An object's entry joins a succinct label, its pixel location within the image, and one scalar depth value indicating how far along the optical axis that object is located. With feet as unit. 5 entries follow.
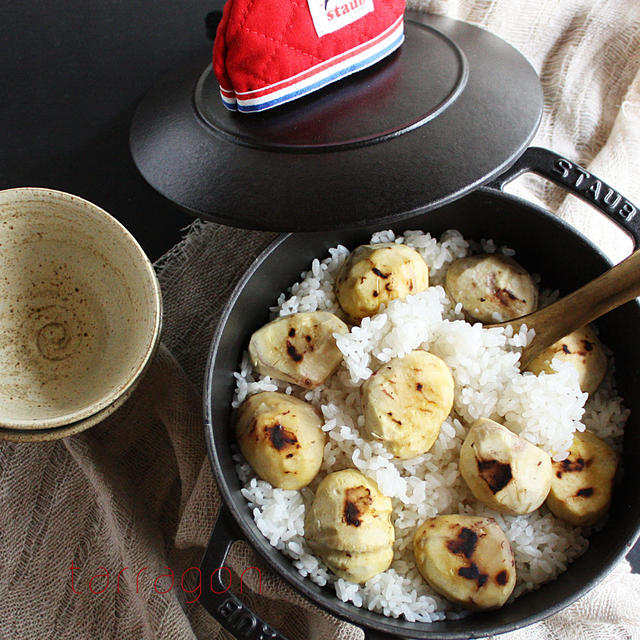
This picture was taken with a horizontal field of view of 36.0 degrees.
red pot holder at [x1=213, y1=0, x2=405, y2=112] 1.41
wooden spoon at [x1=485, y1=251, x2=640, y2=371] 1.42
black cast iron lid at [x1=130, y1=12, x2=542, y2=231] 1.42
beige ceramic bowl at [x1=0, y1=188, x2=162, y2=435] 1.49
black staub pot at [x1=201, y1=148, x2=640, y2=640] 1.36
